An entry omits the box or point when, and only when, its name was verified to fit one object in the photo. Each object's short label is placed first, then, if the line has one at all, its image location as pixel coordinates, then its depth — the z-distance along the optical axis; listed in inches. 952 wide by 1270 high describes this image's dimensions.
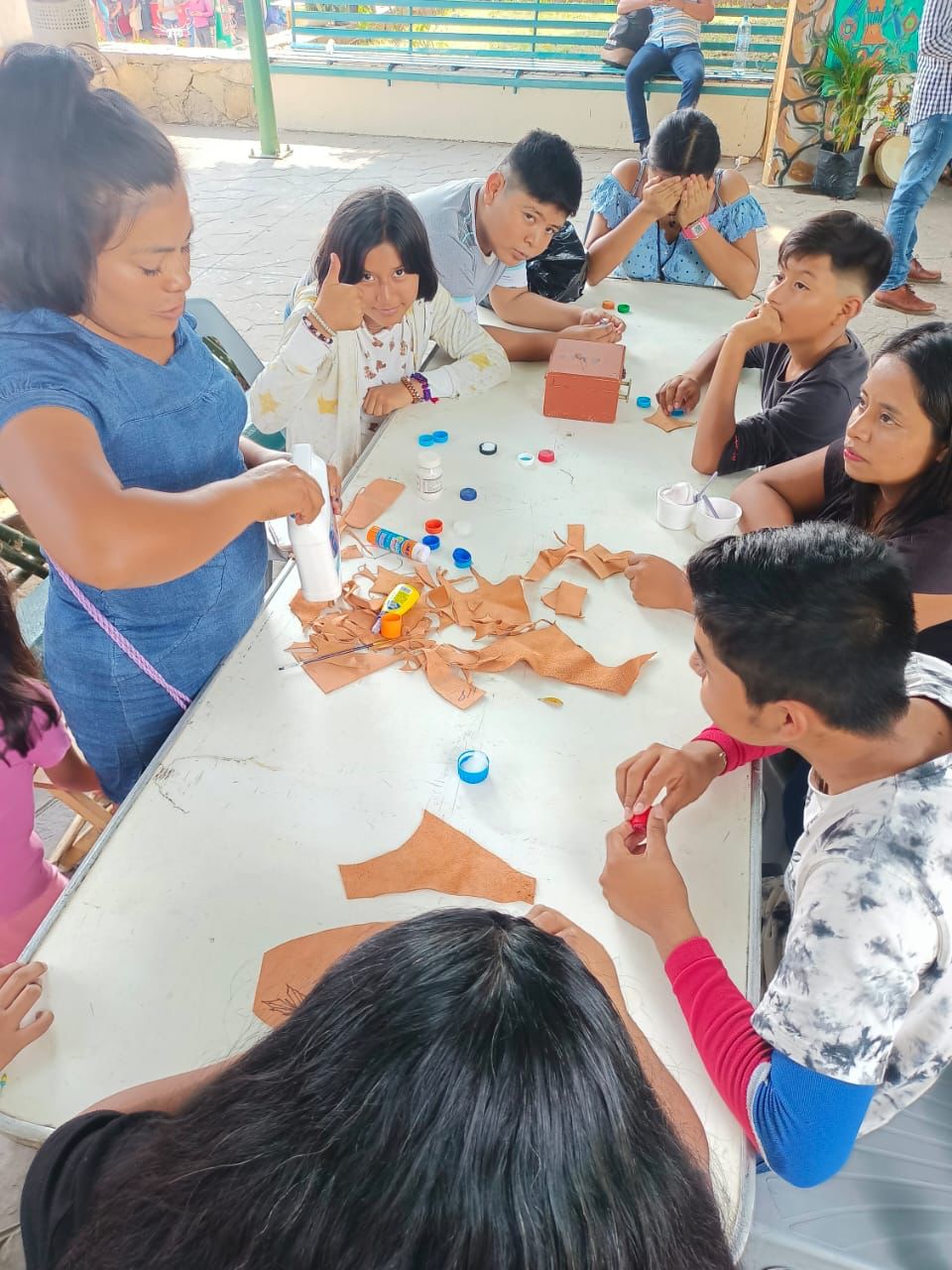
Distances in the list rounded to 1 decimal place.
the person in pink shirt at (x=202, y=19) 293.3
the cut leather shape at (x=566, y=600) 54.6
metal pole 243.1
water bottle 247.0
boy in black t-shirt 70.2
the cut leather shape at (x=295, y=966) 33.3
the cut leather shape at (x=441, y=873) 37.6
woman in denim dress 33.9
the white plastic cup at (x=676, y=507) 62.2
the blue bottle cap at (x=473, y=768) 42.4
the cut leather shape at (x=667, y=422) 76.6
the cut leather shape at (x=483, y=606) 53.0
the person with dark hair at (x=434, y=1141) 16.2
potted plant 217.5
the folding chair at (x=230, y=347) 80.0
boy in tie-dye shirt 30.2
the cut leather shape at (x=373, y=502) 62.4
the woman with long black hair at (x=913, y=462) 53.5
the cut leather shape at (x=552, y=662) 49.4
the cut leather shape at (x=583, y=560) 57.9
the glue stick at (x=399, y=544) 58.4
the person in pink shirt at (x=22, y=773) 47.4
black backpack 240.7
